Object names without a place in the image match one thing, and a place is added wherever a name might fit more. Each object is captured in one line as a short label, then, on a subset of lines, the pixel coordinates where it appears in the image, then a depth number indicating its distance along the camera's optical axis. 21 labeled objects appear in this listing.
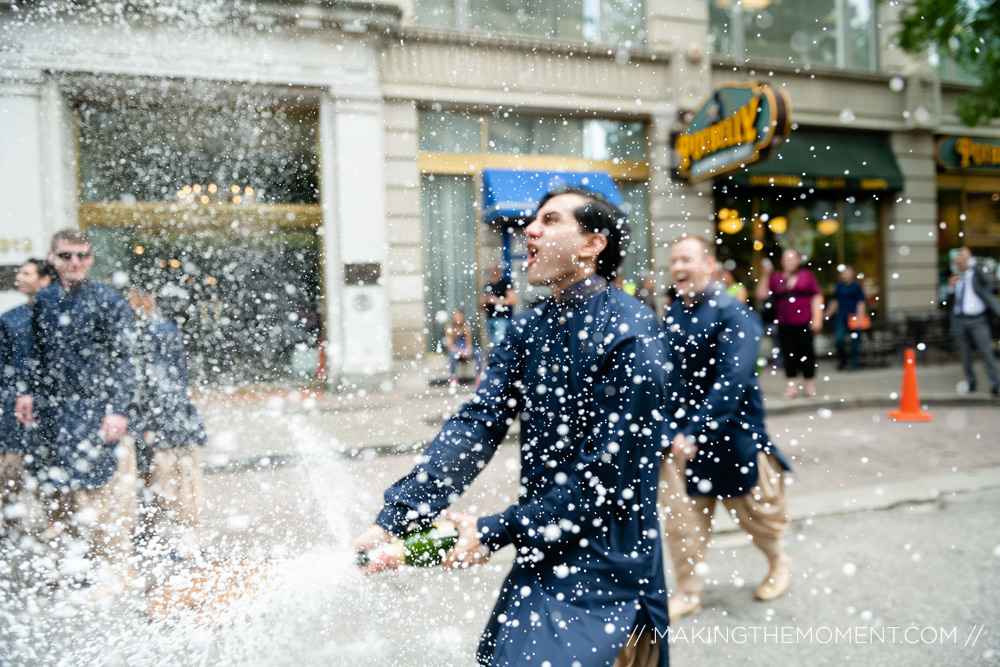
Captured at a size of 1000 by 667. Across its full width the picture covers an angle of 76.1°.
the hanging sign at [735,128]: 8.37
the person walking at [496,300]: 5.78
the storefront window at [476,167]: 8.02
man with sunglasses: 3.43
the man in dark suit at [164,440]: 3.80
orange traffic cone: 7.84
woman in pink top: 8.70
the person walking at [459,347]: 7.55
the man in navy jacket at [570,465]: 1.55
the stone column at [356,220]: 9.80
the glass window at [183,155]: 7.30
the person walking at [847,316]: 11.34
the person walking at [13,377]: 3.63
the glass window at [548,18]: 9.09
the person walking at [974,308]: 8.50
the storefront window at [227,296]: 6.00
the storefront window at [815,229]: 13.05
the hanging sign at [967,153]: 14.02
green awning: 12.55
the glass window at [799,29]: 12.66
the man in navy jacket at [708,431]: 3.05
